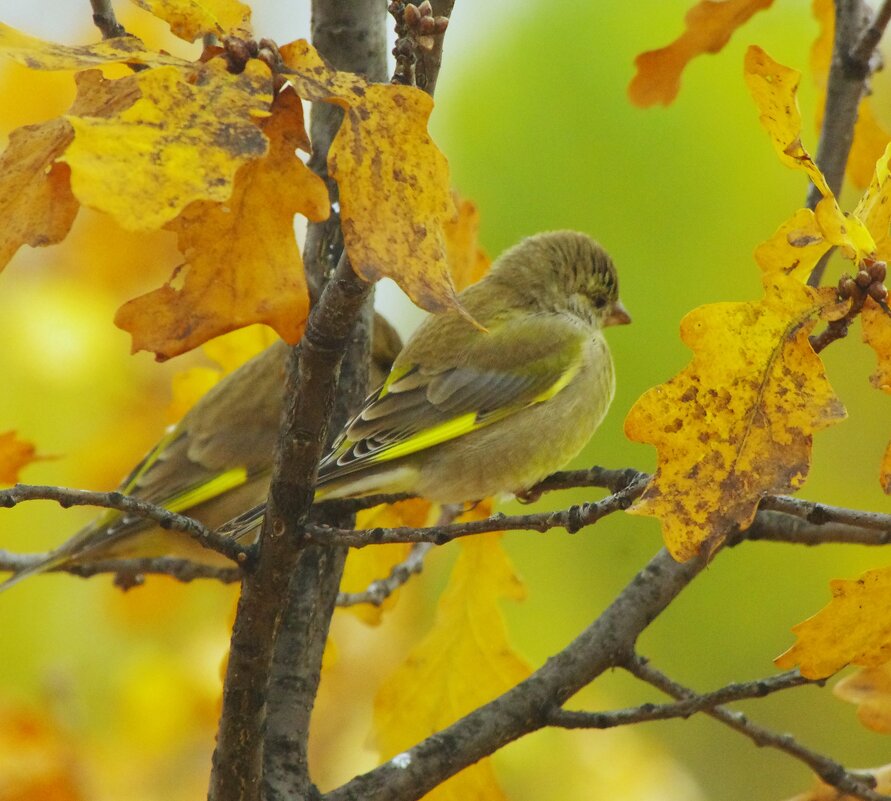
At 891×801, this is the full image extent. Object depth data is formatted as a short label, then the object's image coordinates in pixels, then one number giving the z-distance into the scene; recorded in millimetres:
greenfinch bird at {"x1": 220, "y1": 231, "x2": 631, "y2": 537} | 6008
